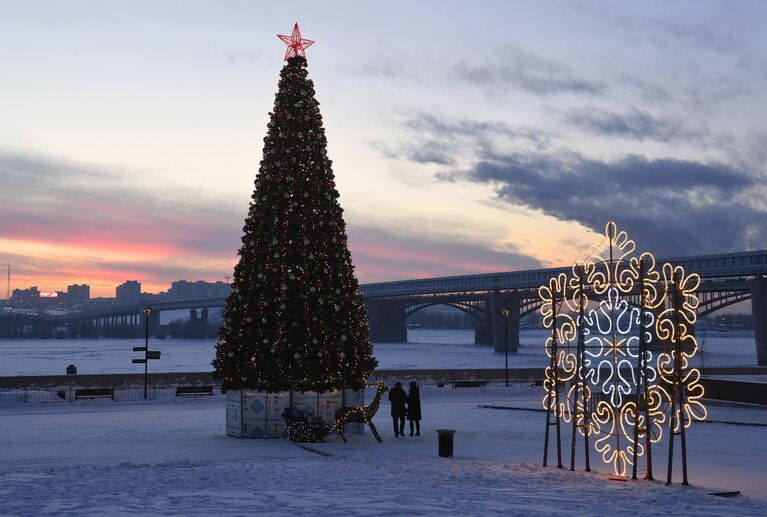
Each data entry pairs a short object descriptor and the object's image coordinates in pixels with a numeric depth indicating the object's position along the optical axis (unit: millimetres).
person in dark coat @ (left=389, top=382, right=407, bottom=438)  25172
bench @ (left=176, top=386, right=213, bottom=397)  40812
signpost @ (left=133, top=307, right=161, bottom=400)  39469
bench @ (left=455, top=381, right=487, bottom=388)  47781
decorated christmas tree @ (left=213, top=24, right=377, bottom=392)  24516
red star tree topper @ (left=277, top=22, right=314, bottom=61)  26109
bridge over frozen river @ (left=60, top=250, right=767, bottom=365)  83875
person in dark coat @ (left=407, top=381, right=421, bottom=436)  25312
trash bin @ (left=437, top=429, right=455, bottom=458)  20406
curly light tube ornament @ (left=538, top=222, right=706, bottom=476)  17188
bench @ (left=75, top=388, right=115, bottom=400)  39062
